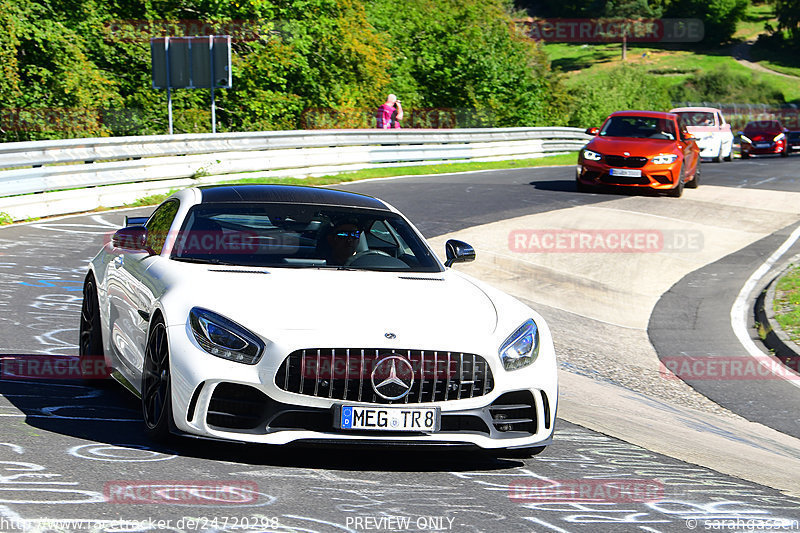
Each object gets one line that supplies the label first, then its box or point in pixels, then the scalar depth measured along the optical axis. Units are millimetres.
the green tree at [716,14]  155250
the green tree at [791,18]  147625
